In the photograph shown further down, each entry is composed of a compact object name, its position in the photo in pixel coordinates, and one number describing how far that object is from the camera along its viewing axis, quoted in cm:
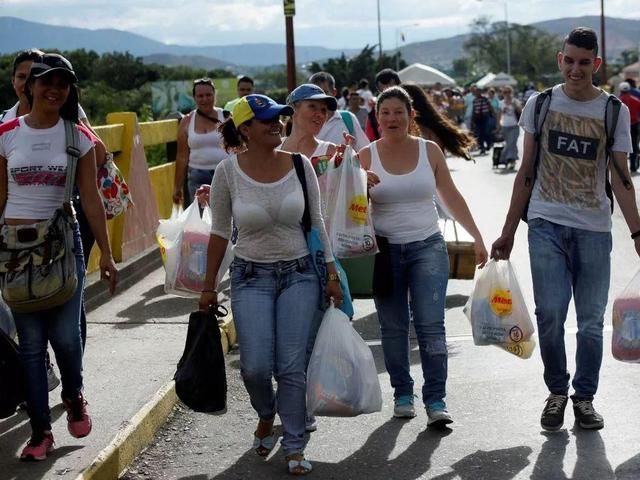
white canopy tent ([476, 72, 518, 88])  9231
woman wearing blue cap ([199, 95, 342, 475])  587
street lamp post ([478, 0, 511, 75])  16062
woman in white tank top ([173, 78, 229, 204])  1138
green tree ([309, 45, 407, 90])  6956
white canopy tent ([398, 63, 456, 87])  6167
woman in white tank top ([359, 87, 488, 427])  673
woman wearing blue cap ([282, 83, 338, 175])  712
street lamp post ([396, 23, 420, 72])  9670
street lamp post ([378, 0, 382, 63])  7211
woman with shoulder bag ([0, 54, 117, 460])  579
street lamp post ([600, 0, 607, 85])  7779
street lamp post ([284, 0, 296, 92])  1744
